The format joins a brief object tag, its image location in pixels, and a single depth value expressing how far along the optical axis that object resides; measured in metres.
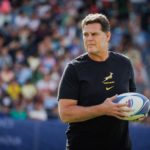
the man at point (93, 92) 9.26
